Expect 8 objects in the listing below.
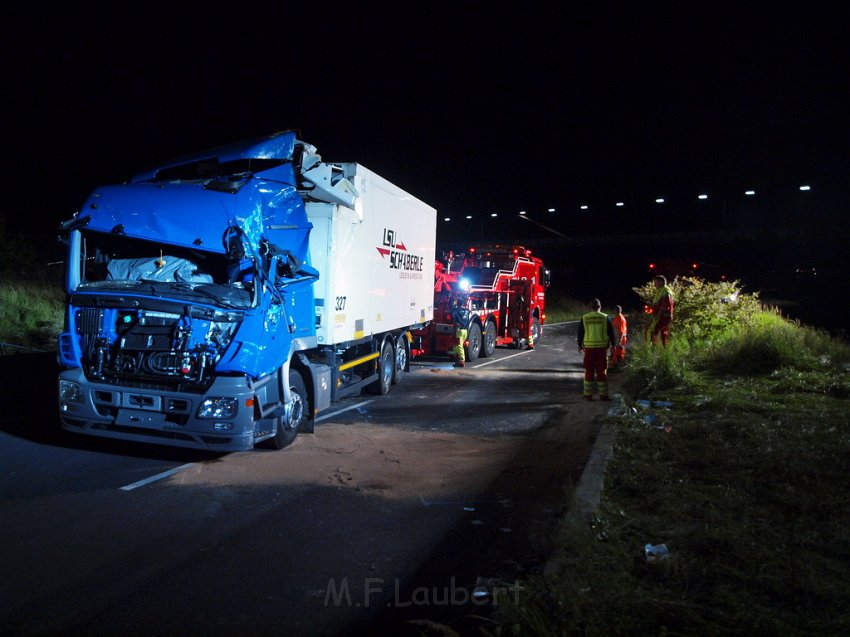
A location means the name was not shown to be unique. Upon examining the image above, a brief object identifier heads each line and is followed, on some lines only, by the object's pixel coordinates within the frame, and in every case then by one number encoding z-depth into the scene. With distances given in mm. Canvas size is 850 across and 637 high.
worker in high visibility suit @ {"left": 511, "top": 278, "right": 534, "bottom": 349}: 20000
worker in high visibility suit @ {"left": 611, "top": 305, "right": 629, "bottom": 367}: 16261
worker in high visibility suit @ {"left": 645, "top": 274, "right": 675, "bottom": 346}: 14079
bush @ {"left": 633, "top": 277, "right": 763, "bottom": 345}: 15477
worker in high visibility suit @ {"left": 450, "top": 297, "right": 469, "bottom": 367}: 16422
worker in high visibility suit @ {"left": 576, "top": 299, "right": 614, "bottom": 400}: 11695
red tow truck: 17078
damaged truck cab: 6703
